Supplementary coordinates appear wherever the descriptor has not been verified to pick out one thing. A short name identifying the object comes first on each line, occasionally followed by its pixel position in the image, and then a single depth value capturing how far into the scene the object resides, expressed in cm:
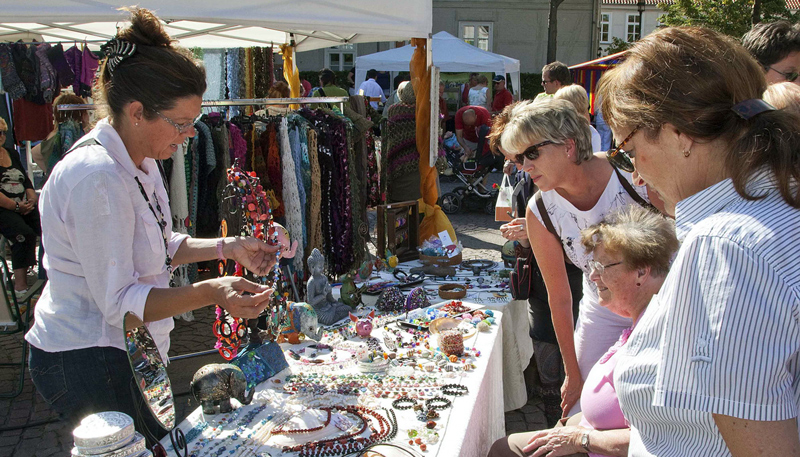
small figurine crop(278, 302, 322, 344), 262
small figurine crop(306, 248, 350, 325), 294
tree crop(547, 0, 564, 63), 1761
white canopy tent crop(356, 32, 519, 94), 1306
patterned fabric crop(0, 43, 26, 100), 577
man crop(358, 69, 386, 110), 1140
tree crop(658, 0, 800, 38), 1448
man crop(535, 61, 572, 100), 523
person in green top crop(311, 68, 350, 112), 862
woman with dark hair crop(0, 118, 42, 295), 512
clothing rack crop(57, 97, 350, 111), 358
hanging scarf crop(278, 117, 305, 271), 431
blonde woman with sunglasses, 224
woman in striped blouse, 79
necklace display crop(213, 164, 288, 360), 215
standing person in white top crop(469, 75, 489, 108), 1256
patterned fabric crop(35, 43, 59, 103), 577
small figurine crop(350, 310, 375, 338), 271
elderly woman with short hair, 179
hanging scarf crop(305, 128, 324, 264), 448
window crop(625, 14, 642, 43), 2963
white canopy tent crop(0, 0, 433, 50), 347
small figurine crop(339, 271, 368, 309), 316
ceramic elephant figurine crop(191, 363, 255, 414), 190
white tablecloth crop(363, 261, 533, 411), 340
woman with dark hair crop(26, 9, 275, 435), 148
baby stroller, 846
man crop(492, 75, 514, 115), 1195
